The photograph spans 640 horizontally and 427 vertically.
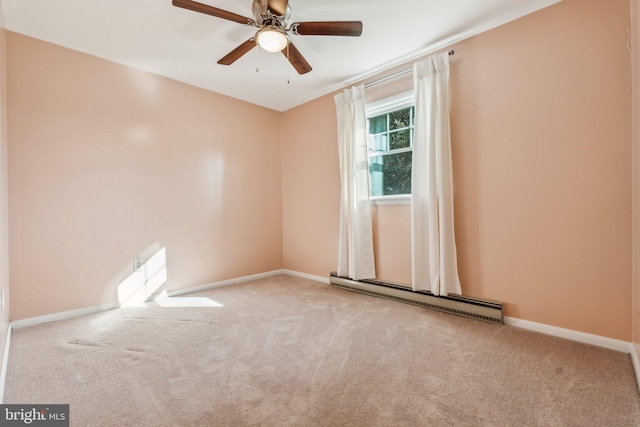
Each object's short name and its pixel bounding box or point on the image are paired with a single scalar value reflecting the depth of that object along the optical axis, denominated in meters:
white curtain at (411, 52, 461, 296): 2.58
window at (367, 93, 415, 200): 3.09
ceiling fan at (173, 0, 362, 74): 1.80
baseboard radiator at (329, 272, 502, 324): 2.40
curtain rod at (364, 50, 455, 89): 2.93
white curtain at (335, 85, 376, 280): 3.28
